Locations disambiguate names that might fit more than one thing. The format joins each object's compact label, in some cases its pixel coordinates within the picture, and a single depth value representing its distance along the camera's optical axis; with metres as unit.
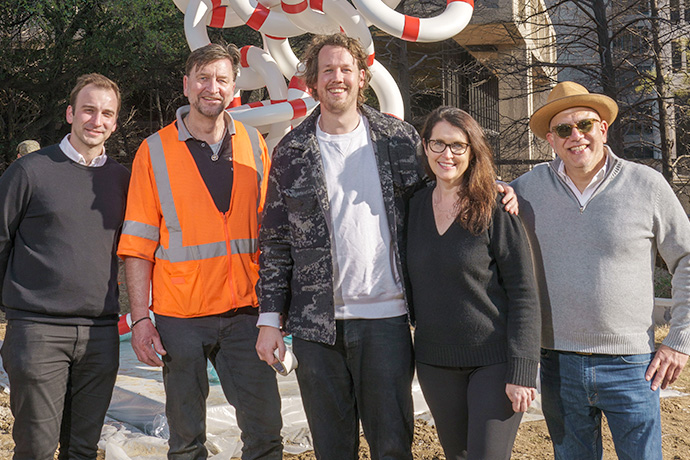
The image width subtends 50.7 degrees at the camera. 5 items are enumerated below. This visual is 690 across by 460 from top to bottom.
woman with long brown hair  2.41
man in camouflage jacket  2.61
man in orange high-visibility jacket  2.91
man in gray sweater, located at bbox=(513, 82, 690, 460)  2.57
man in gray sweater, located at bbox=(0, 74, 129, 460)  2.81
